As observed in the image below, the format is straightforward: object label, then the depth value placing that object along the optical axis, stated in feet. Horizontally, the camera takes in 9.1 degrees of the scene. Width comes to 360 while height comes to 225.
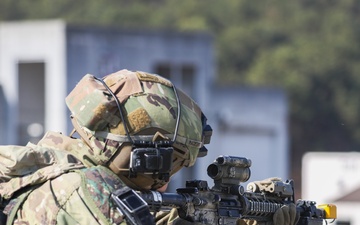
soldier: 30.11
